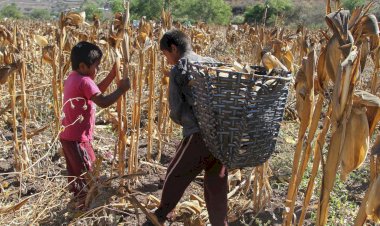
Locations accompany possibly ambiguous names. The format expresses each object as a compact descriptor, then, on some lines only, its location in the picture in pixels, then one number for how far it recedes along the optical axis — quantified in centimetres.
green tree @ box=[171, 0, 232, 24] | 4059
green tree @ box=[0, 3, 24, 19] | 5294
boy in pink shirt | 280
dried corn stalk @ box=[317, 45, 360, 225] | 124
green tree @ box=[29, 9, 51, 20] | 6406
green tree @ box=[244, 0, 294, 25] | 3541
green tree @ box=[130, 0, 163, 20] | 2738
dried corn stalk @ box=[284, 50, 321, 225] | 173
